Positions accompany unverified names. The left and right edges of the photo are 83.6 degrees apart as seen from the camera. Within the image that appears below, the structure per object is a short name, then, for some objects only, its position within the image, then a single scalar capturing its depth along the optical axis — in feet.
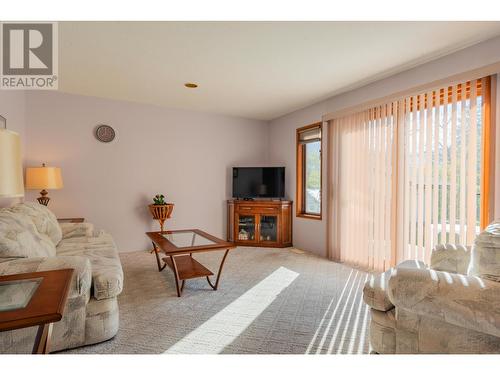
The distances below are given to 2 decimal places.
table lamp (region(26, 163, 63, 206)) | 11.14
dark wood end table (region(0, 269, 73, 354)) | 3.31
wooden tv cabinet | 15.79
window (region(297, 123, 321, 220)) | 14.76
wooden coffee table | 8.66
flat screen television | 16.44
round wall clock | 13.65
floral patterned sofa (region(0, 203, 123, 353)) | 5.53
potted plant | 13.84
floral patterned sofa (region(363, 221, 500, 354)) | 4.12
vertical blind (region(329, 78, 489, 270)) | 8.29
